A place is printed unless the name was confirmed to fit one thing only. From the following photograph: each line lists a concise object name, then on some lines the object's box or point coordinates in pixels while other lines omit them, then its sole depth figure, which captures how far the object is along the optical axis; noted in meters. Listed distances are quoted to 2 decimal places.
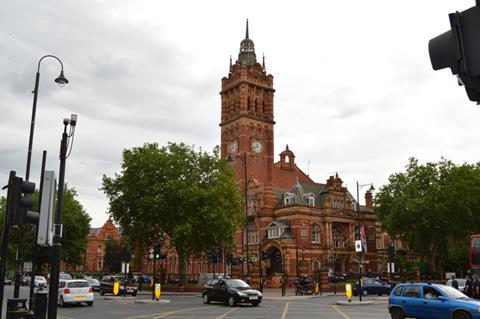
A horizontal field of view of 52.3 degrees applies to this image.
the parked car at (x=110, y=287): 39.59
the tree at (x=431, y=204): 56.50
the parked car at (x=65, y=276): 47.17
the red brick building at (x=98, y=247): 131.12
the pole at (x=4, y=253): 8.49
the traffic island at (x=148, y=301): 29.61
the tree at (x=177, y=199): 47.00
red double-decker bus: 30.77
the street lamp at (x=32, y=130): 17.12
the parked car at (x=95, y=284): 47.53
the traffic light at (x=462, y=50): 2.86
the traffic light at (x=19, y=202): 8.10
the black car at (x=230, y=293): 27.02
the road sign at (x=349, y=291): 28.80
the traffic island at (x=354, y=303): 28.20
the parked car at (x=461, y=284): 34.29
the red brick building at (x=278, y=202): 63.97
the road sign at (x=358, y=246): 30.37
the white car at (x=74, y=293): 26.86
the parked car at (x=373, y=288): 42.94
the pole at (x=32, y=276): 13.35
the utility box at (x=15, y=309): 10.69
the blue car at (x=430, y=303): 16.20
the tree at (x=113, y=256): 101.50
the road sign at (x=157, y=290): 30.36
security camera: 14.78
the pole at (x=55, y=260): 10.23
